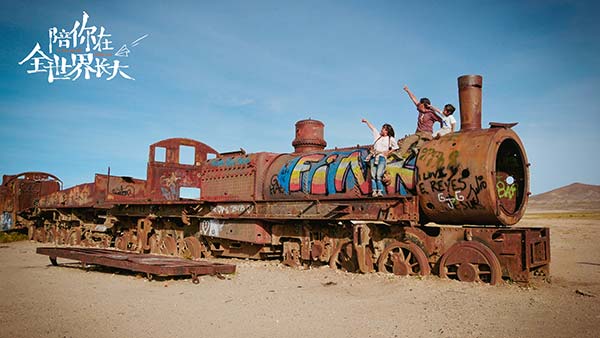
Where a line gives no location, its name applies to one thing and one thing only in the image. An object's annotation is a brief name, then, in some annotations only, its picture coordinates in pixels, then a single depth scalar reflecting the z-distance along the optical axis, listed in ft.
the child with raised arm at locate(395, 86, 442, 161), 31.71
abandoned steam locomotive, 27.37
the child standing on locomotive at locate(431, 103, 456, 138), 31.45
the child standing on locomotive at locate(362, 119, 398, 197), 31.27
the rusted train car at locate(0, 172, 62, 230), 80.89
